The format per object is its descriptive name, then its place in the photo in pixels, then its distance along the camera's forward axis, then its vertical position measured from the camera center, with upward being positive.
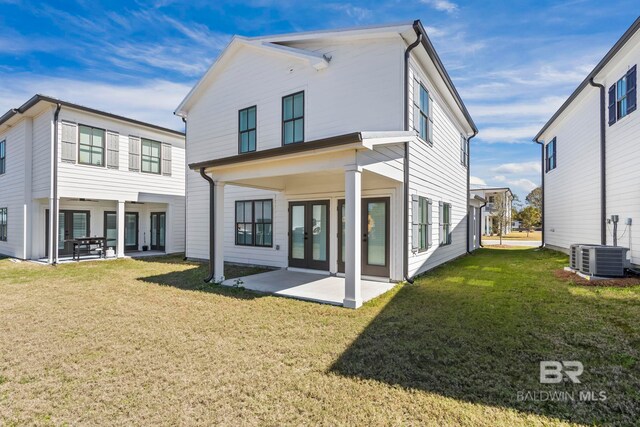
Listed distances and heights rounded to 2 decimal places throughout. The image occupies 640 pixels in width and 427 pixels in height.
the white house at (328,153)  6.84 +1.36
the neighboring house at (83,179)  11.83 +1.45
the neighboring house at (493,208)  27.78 +0.82
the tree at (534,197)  43.24 +2.70
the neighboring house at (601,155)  8.50 +2.12
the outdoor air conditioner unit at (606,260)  7.89 -1.10
